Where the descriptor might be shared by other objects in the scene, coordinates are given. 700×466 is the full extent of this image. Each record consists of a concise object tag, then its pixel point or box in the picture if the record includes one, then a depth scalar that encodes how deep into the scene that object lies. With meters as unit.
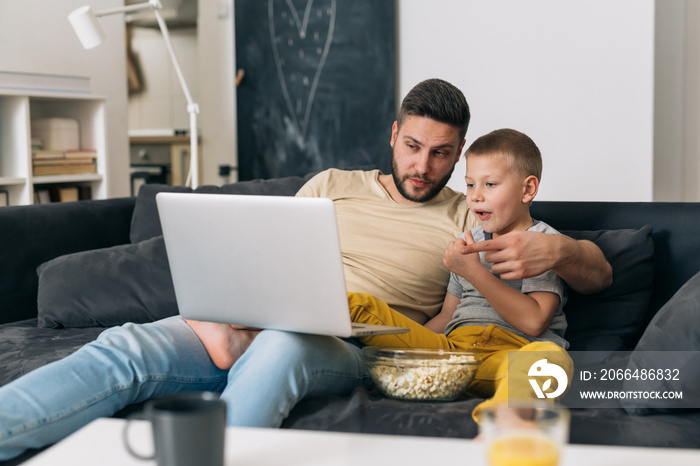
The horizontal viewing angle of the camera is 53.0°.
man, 1.15
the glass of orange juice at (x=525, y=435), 0.59
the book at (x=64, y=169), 3.18
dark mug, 0.63
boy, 1.42
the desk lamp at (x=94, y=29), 2.81
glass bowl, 1.28
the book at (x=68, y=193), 3.34
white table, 0.72
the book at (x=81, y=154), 3.32
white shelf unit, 3.08
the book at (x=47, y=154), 3.17
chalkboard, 3.63
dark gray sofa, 1.24
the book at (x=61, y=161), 3.17
